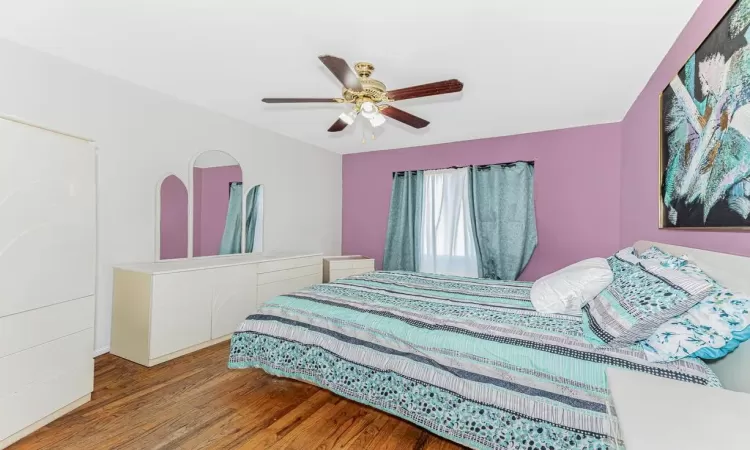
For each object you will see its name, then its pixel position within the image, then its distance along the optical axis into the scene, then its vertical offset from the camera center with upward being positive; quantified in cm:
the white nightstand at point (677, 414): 67 -44
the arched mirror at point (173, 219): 296 +8
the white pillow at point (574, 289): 175 -35
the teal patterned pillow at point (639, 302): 120 -31
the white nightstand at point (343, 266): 434 -55
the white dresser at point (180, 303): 240 -65
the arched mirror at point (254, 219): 371 +9
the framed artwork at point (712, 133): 124 +46
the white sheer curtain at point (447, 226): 427 +3
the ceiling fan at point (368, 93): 181 +87
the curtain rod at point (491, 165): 387 +81
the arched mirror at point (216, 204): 324 +24
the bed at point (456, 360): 128 -65
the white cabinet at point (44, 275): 152 -26
